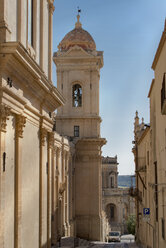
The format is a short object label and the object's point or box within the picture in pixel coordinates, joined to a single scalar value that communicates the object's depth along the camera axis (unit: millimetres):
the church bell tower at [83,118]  45281
